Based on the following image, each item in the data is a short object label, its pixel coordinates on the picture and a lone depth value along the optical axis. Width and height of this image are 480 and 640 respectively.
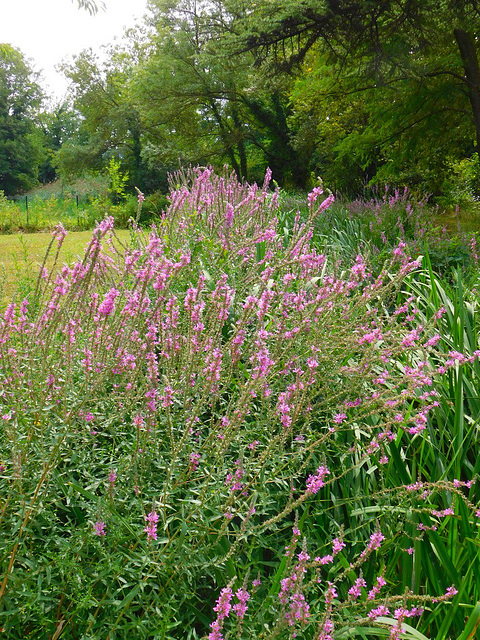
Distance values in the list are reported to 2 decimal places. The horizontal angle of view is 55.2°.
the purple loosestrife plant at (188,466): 1.45
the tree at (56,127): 54.31
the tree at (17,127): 41.78
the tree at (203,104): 22.27
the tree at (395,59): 7.71
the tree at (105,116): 27.54
